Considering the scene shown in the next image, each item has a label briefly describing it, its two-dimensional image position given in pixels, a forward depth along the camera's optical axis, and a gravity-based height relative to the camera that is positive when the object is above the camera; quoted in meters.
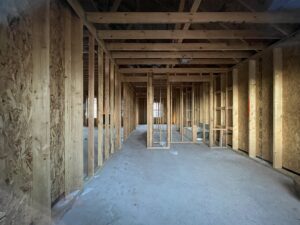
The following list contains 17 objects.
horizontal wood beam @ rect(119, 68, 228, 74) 5.95 +1.35
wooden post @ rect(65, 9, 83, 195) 2.44 +0.13
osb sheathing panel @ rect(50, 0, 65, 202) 2.14 +0.17
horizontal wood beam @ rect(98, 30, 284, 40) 3.49 +1.47
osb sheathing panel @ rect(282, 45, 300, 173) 3.42 +0.06
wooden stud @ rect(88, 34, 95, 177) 3.16 +0.00
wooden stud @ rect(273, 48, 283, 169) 3.75 +0.03
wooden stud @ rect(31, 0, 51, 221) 1.72 -0.04
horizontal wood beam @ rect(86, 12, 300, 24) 2.91 +1.49
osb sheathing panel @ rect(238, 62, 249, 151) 5.18 +0.17
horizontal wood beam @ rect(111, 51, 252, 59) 4.63 +1.43
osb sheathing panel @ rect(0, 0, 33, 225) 1.39 +0.01
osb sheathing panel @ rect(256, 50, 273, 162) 4.17 +0.11
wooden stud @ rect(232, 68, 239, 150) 5.62 +0.07
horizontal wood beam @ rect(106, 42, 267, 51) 4.06 +1.44
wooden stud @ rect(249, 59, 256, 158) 4.71 +0.08
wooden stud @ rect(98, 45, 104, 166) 3.79 +0.19
